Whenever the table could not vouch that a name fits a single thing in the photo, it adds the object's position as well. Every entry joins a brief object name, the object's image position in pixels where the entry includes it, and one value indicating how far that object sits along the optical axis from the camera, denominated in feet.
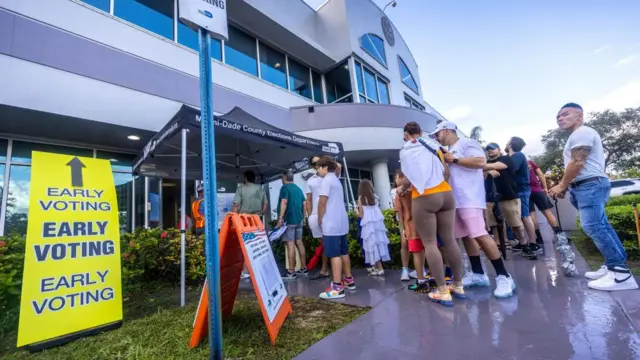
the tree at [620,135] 100.22
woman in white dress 14.40
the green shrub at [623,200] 23.81
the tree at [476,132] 116.98
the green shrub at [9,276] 9.14
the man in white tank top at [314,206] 13.92
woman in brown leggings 8.85
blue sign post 5.52
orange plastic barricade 6.93
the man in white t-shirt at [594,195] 8.98
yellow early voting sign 7.77
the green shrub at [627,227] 12.80
